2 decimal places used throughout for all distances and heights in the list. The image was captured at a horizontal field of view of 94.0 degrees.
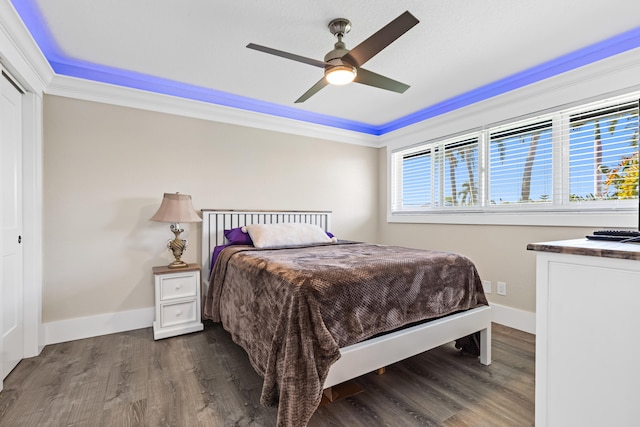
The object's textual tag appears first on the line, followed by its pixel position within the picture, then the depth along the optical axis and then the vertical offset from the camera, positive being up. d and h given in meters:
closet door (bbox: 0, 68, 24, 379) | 1.97 -0.11
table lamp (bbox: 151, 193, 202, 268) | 2.67 -0.03
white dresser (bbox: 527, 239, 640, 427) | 1.00 -0.44
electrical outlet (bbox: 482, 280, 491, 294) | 3.09 -0.77
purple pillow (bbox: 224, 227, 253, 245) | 2.98 -0.27
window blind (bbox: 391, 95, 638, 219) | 2.29 +0.45
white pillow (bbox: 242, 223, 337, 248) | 2.82 -0.23
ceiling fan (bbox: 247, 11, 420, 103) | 1.62 +0.97
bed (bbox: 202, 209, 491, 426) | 1.39 -0.59
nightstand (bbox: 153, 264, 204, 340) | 2.61 -0.81
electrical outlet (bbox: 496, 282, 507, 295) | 2.94 -0.75
